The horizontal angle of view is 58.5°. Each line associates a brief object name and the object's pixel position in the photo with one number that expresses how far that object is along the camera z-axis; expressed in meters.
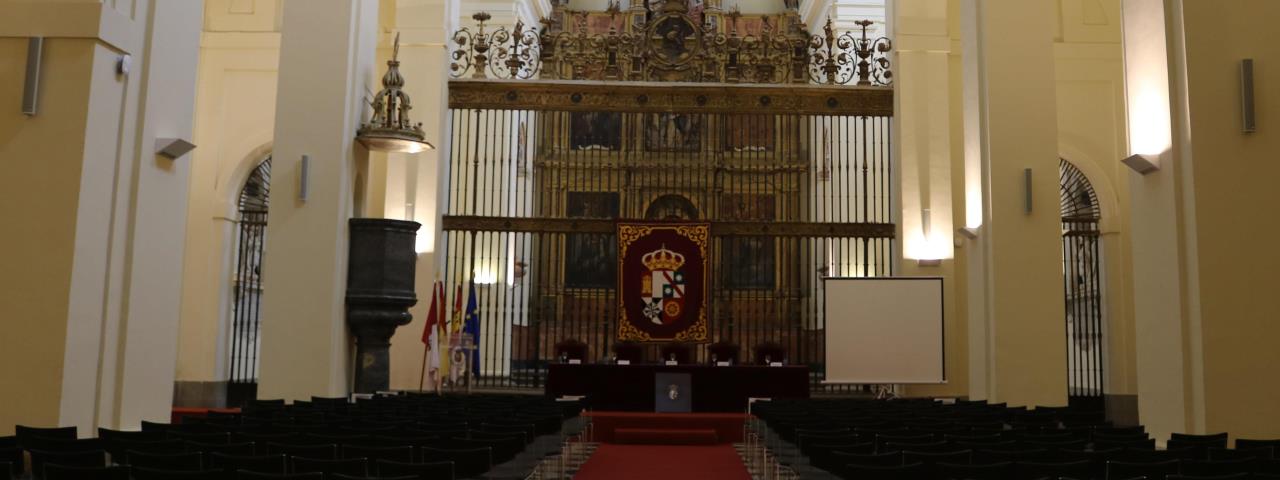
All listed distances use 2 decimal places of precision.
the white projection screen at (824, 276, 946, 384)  17.06
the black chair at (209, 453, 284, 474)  5.88
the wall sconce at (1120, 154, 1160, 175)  9.93
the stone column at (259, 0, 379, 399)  13.98
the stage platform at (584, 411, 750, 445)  15.87
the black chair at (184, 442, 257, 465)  6.60
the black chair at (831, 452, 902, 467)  6.46
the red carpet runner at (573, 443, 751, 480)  11.55
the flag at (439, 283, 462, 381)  16.95
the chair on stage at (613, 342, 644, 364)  18.75
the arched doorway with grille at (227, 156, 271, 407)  18.31
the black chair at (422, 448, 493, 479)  7.04
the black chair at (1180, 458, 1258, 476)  6.05
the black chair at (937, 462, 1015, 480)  5.98
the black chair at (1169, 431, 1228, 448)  7.81
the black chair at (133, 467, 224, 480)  5.27
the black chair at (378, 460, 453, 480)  6.09
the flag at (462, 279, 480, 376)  17.17
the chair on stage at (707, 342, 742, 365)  18.48
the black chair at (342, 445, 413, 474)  6.82
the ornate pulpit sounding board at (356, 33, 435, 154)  14.73
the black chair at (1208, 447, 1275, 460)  6.71
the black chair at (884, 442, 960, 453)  7.43
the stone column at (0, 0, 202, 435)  8.93
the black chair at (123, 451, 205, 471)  6.09
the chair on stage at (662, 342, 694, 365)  18.56
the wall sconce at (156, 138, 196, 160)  9.96
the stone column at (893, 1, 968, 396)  18.14
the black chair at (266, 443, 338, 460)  6.71
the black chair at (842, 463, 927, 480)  6.10
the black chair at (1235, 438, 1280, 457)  7.52
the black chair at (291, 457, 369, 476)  5.97
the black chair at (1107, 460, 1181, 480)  6.11
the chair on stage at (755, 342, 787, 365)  18.55
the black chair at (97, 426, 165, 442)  7.35
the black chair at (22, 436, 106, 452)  6.80
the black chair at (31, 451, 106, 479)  6.28
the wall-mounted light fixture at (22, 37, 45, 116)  9.06
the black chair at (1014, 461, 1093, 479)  6.10
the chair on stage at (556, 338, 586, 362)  18.48
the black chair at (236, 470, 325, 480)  5.15
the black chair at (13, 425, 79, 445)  7.29
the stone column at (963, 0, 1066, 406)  13.99
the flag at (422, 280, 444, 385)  16.06
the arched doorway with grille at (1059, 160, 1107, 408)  18.50
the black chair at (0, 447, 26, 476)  6.50
